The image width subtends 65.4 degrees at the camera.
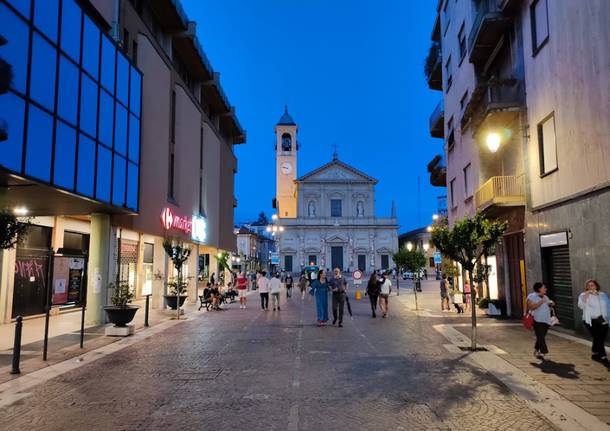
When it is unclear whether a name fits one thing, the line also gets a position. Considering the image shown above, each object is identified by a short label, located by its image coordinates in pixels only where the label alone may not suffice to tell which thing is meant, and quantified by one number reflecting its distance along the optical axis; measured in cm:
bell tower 9438
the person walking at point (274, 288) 2184
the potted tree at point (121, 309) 1379
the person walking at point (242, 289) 2319
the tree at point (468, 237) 1185
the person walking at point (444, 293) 2077
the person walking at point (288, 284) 3362
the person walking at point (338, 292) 1533
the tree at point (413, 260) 3494
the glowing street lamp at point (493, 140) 1202
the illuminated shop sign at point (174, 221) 2312
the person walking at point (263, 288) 2236
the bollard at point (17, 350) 873
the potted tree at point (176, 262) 1909
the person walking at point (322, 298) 1558
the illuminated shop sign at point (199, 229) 2922
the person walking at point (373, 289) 1878
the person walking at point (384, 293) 1869
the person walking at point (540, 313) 935
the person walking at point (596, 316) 889
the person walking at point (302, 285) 3133
